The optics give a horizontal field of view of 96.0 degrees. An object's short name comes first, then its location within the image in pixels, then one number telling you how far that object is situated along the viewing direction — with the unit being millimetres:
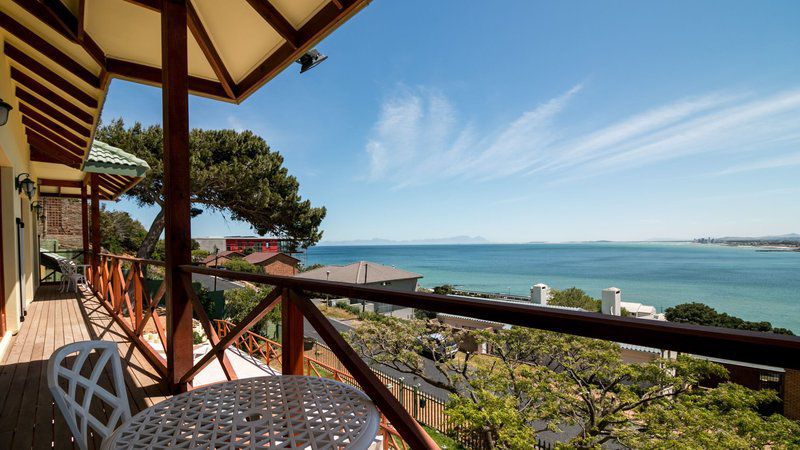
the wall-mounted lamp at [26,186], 4634
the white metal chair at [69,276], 7109
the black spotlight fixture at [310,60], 2782
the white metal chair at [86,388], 987
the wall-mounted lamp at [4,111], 2987
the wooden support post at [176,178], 2223
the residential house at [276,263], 29969
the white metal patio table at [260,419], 896
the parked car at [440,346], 7848
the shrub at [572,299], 19966
